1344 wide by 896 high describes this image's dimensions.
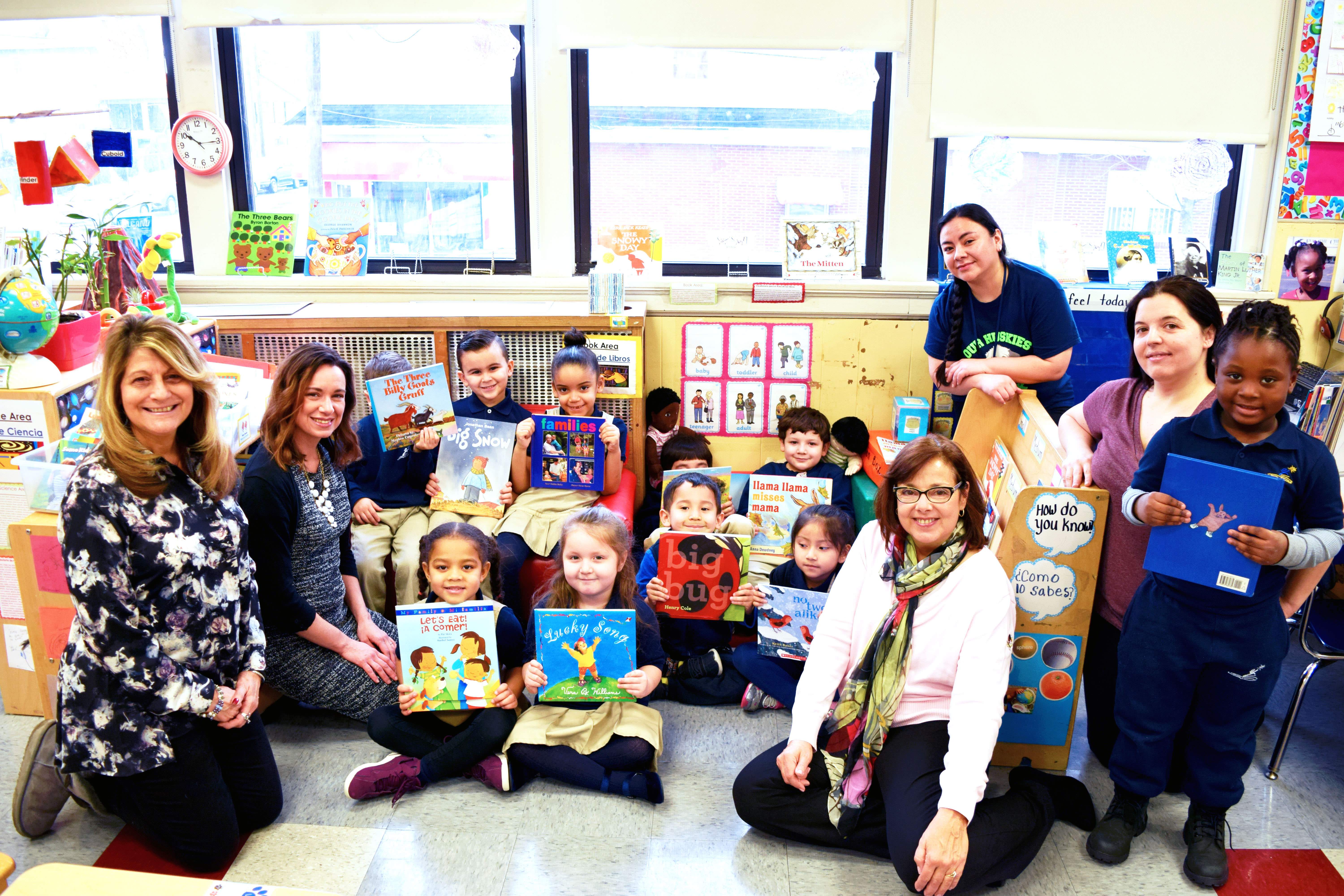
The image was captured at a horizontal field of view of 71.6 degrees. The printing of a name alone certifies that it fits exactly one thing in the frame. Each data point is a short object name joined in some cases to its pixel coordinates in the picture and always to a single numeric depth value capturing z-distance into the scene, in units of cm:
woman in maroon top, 240
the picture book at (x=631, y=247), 411
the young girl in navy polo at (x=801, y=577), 295
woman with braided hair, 318
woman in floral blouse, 207
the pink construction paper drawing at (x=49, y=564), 267
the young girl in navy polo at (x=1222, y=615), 205
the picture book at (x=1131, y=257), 409
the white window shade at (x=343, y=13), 383
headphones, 388
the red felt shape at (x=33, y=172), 311
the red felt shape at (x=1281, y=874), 226
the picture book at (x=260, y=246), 411
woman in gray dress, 260
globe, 254
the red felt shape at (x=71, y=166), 323
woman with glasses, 214
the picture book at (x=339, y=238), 415
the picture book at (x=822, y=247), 409
